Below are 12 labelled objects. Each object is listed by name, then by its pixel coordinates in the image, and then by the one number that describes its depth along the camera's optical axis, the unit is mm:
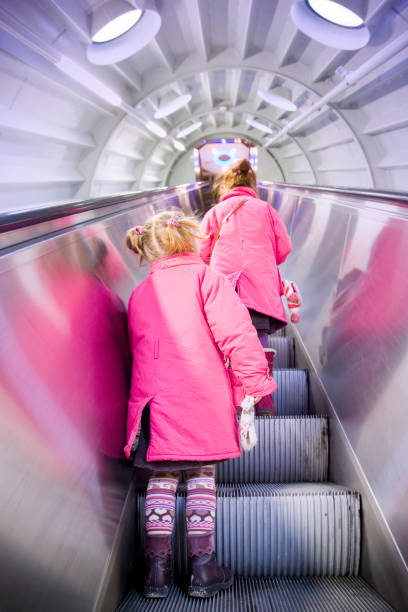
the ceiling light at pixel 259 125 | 11927
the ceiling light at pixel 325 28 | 3934
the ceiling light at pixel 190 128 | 11617
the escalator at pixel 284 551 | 1393
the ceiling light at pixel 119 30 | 3914
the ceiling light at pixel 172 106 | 7324
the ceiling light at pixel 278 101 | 7301
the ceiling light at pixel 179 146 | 12772
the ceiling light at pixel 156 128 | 8133
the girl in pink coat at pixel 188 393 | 1485
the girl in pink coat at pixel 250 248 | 2391
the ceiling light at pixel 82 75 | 4102
